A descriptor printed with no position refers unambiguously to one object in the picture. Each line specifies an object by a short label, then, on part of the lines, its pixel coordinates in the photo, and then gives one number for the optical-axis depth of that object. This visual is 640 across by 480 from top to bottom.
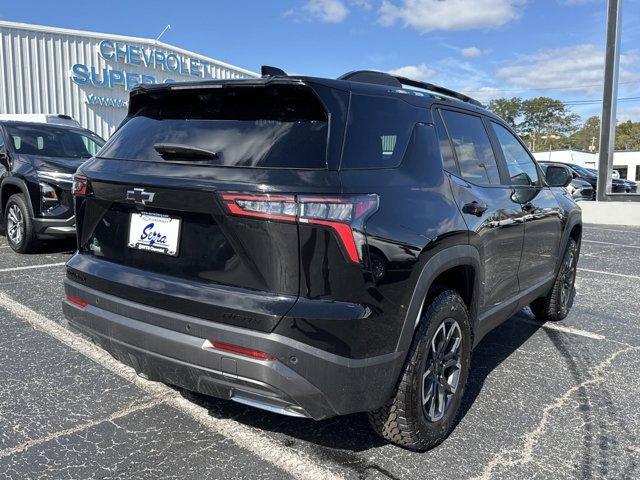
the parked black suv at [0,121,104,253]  6.97
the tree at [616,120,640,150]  100.00
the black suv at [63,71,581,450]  2.23
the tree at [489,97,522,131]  94.16
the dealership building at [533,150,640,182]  63.34
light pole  17.14
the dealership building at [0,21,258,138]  17.09
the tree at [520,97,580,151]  95.44
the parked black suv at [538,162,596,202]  19.25
